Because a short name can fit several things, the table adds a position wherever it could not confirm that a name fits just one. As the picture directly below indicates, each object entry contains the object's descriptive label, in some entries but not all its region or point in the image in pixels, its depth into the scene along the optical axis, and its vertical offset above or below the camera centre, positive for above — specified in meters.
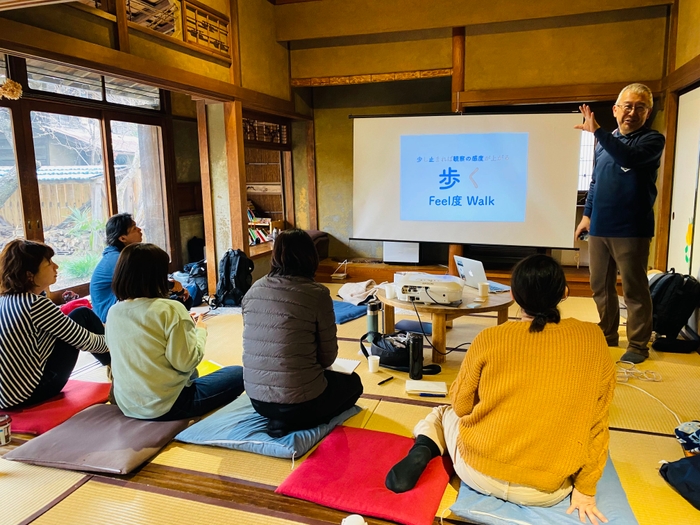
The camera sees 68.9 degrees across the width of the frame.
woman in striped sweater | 2.28 -0.64
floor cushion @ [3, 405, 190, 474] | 2.02 -1.04
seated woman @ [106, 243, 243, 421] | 2.13 -0.61
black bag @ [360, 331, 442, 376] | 2.94 -0.96
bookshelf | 6.09 +0.04
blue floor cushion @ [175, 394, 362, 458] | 2.09 -1.04
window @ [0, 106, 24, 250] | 3.77 +0.03
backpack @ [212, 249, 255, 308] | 4.62 -0.81
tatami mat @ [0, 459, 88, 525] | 1.78 -1.09
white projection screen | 4.45 +0.08
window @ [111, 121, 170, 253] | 4.92 +0.16
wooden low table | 2.96 -0.71
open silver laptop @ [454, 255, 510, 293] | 3.30 -0.59
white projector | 2.99 -0.61
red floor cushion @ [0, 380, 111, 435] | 2.31 -1.03
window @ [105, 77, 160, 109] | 4.64 +0.93
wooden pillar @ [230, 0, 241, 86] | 4.58 +1.33
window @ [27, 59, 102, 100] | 3.90 +0.91
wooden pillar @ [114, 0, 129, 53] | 3.34 +1.09
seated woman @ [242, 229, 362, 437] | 2.04 -0.60
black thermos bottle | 2.83 -0.94
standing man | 2.86 -0.13
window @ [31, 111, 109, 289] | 4.14 +0.02
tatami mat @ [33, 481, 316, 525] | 1.72 -1.10
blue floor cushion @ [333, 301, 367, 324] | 4.07 -1.02
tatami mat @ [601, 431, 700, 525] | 1.71 -1.10
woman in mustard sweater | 1.48 -0.62
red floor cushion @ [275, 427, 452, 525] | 1.73 -1.07
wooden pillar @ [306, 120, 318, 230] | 6.13 +0.21
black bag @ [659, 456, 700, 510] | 1.75 -1.04
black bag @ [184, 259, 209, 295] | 4.95 -0.84
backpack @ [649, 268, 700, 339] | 3.31 -0.78
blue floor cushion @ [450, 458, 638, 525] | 1.60 -1.05
